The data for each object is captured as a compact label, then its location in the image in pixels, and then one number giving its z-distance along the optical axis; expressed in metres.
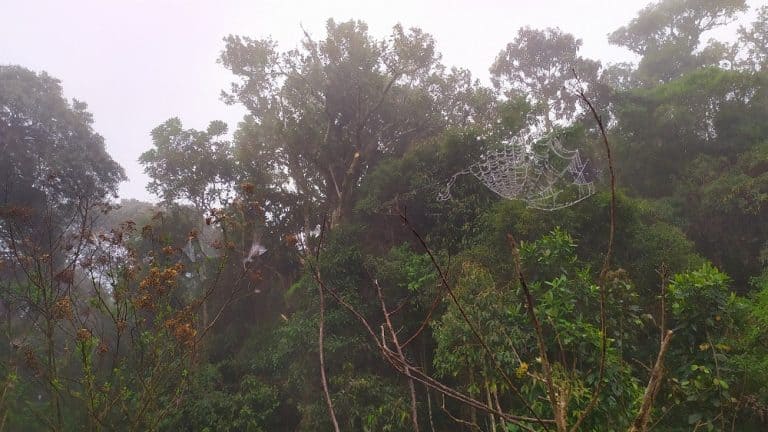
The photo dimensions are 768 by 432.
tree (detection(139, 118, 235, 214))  12.91
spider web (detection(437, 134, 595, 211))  7.58
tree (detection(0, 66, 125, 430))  12.77
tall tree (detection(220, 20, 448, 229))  12.41
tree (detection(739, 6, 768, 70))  14.20
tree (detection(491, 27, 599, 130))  15.95
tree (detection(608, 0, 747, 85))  14.20
